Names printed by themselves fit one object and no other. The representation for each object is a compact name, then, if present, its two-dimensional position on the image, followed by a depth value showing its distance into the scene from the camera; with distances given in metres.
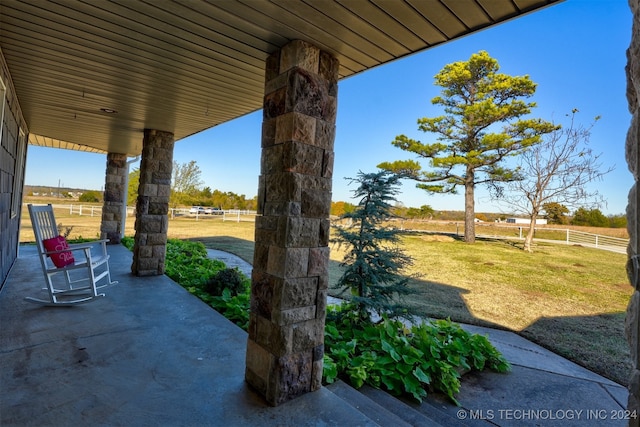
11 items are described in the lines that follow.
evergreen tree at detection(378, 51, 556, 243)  10.91
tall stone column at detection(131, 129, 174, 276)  4.06
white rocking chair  2.96
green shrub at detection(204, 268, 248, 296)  3.66
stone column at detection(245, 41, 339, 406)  1.64
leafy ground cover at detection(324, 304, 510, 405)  2.15
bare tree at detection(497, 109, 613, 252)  9.16
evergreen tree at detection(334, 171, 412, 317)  3.00
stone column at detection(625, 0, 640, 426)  0.65
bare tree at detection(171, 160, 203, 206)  18.00
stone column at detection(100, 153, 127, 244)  6.96
